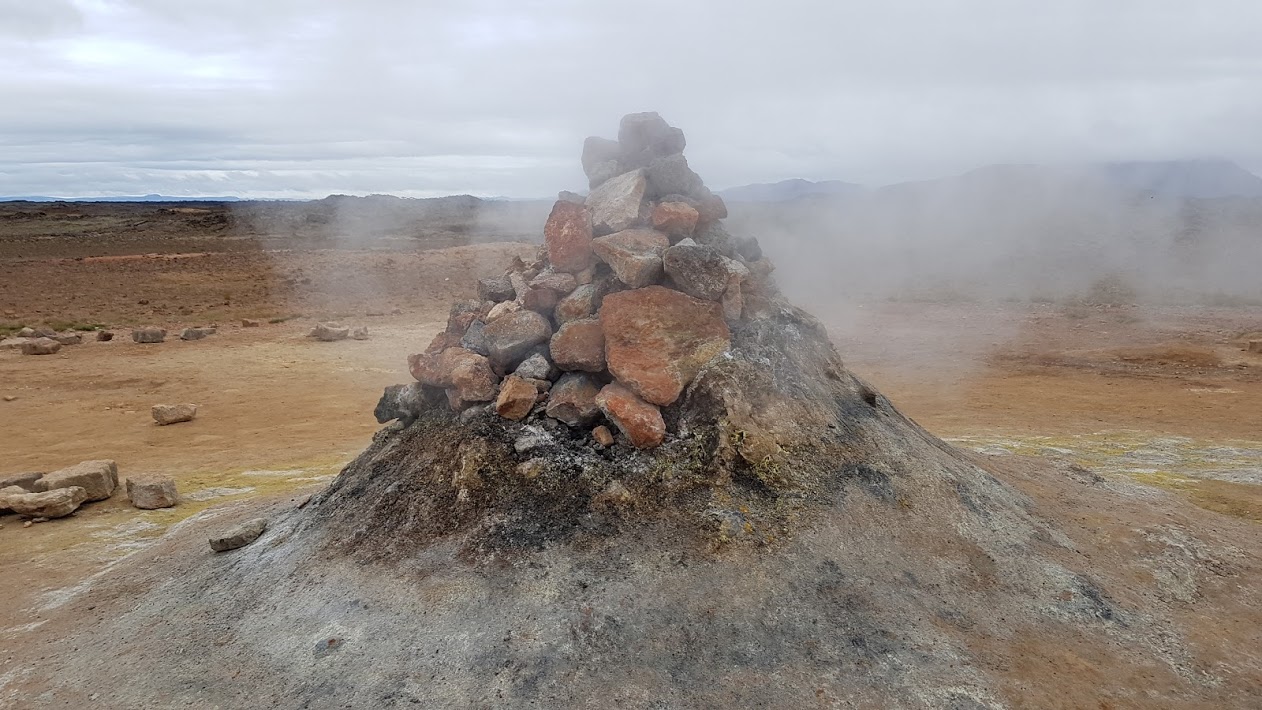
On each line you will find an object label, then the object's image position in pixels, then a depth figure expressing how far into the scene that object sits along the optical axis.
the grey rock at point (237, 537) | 4.65
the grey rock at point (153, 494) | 6.21
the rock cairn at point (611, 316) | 4.12
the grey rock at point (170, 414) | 9.20
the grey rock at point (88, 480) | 6.27
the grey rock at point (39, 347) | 13.26
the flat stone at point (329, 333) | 14.48
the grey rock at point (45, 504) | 5.98
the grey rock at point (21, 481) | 6.44
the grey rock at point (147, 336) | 14.39
